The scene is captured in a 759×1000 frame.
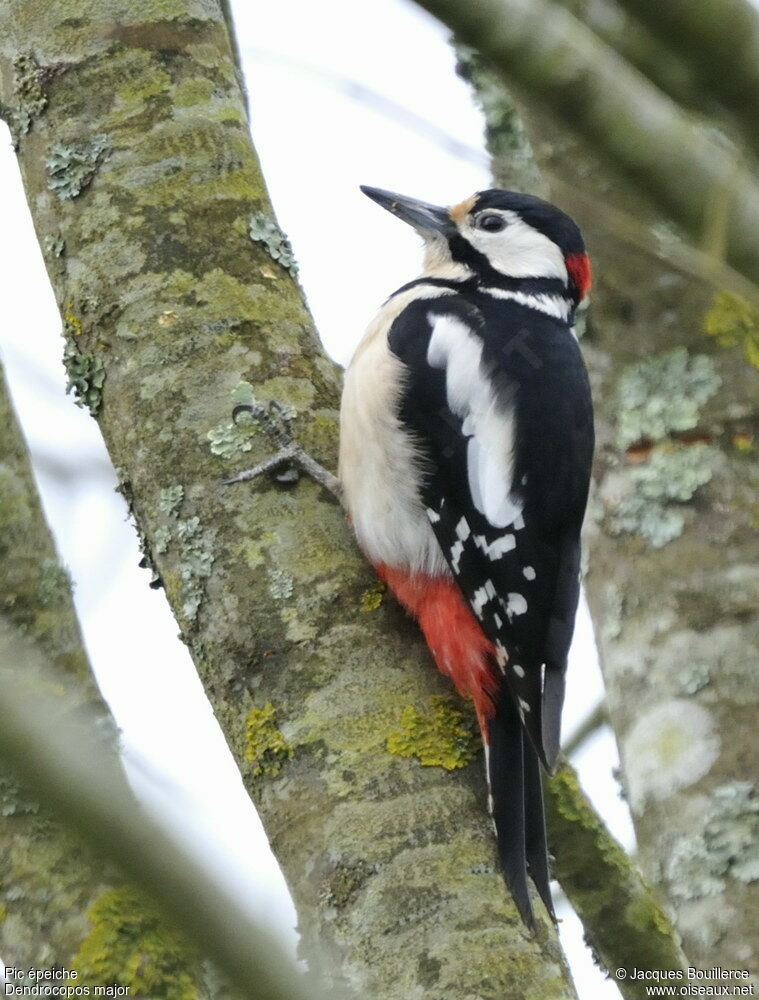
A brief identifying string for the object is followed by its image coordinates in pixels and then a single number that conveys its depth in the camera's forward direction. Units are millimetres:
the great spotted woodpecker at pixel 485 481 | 4859
